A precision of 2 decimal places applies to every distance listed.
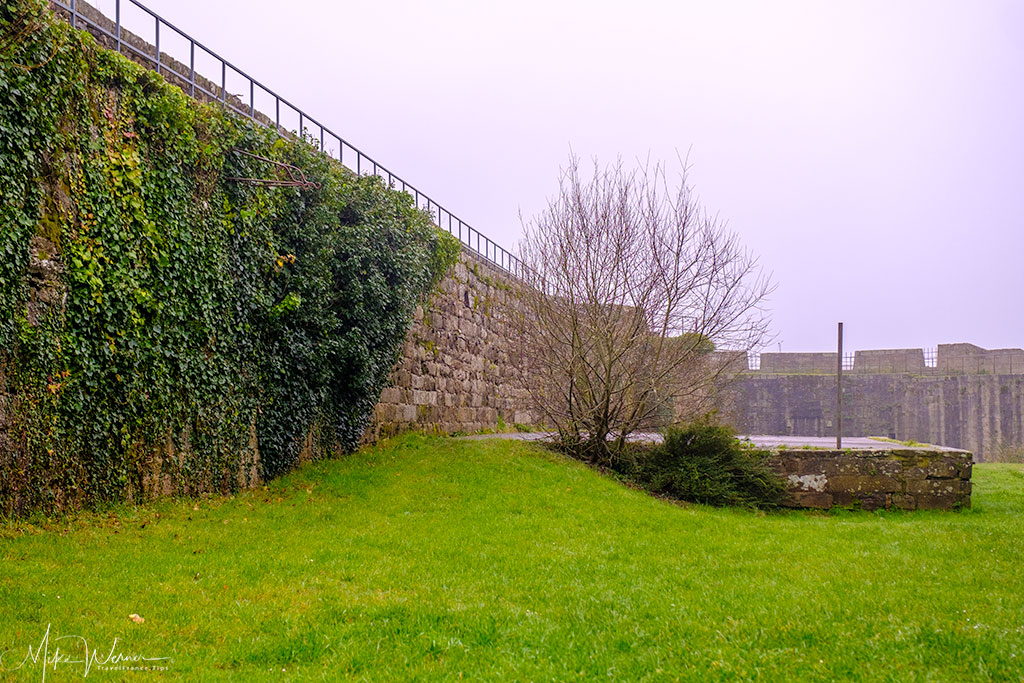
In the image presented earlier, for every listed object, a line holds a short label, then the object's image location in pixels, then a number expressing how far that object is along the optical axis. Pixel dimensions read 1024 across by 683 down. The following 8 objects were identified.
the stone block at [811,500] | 10.95
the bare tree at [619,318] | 12.02
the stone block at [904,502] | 10.78
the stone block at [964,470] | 10.77
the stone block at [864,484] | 10.88
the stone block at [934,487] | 10.75
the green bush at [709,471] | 10.78
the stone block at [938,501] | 10.73
